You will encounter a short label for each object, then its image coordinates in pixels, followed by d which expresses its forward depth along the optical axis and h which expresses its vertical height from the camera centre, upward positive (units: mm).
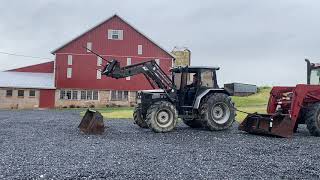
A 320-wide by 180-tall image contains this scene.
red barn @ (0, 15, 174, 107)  52312 +3695
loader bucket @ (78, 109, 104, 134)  17406 -1275
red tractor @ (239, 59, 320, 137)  16219 -702
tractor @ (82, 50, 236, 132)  18172 -42
